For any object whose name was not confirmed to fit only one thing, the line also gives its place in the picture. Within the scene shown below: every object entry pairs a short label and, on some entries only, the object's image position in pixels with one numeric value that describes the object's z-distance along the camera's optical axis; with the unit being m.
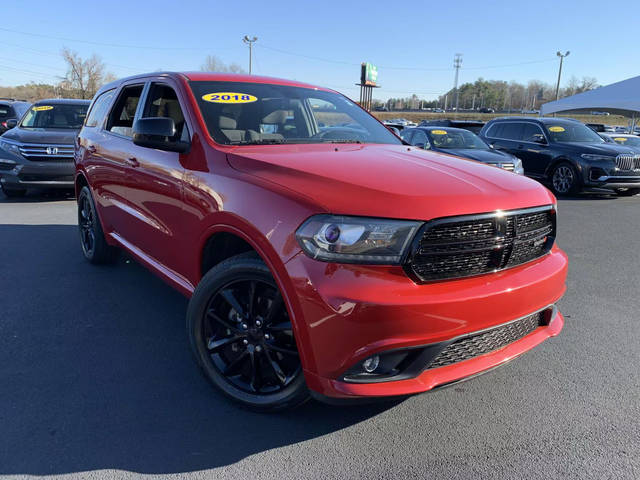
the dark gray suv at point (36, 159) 8.52
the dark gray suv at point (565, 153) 10.75
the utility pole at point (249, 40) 55.12
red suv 2.07
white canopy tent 27.33
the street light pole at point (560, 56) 70.75
